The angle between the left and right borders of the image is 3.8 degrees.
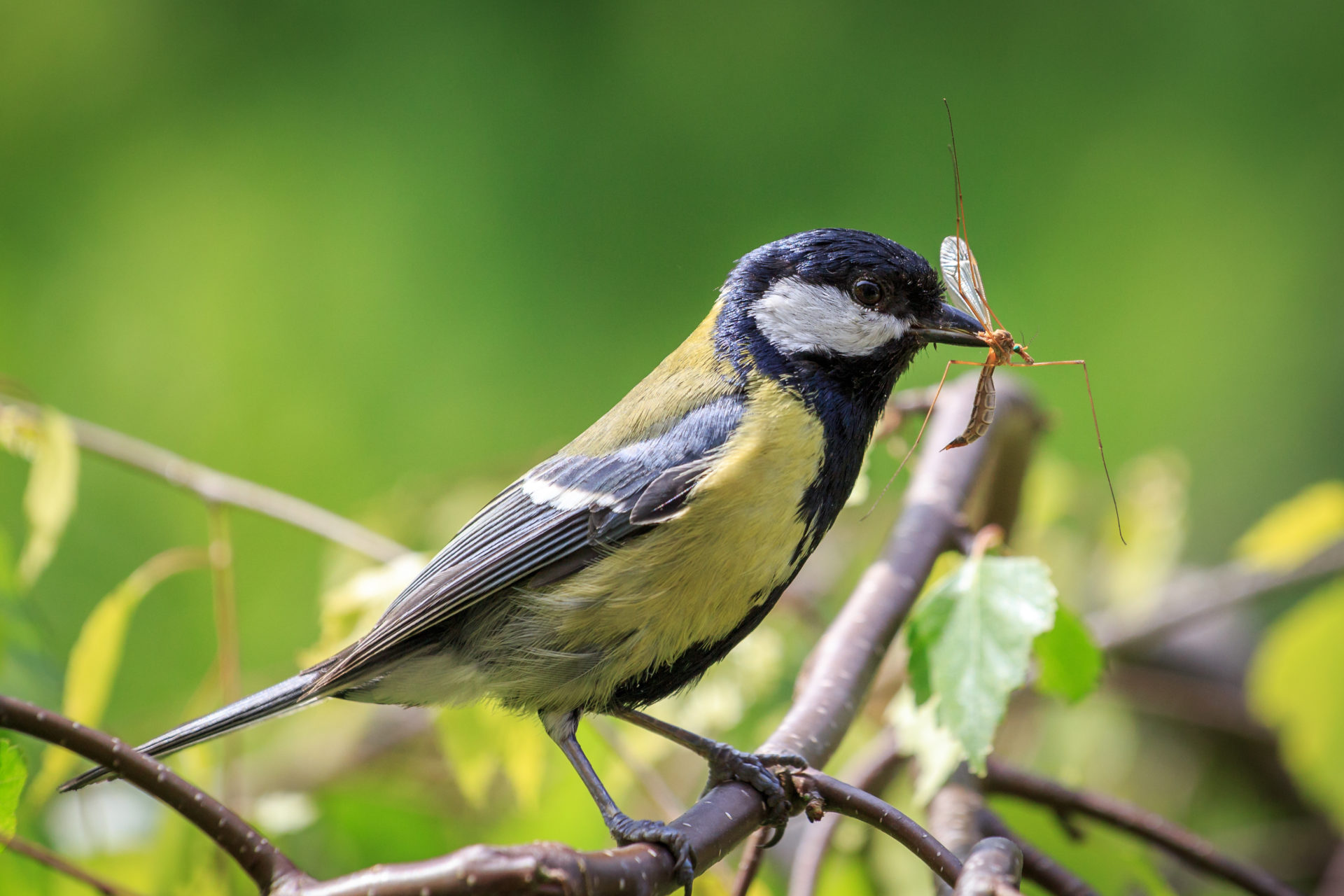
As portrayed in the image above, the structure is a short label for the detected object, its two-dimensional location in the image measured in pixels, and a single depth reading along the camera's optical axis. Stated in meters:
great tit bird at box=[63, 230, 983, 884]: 3.02
